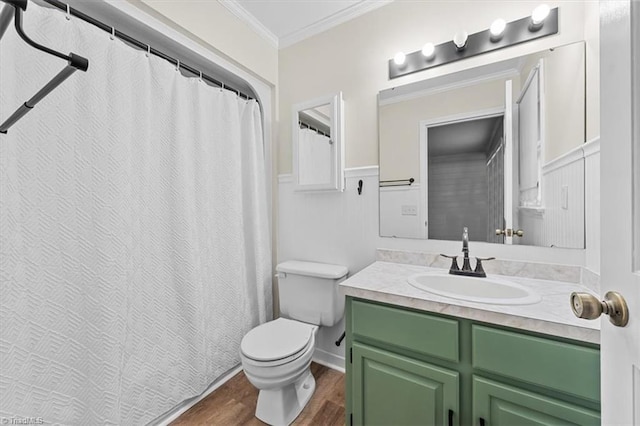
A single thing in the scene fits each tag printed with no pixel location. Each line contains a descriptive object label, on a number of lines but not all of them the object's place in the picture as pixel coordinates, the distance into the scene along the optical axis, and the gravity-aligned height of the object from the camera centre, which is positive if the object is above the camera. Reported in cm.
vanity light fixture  129 +89
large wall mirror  125 +30
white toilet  132 -71
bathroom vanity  84 -54
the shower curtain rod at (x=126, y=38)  112 +87
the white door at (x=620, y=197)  46 +2
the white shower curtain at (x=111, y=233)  99 -10
